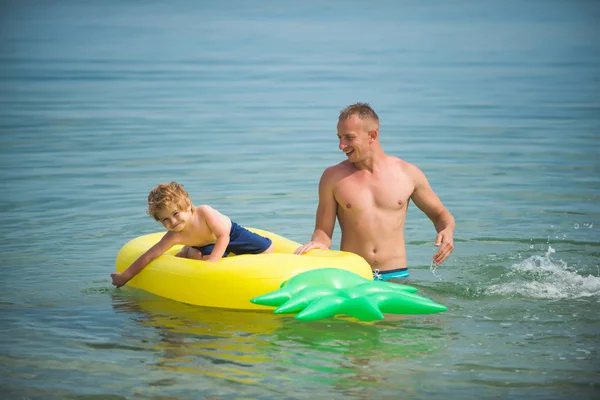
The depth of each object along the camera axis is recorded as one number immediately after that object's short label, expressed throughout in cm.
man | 1203
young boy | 1151
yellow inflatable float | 1105
